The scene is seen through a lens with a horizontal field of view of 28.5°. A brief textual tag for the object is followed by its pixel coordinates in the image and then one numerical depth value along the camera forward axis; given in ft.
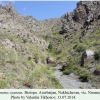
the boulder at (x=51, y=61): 121.19
